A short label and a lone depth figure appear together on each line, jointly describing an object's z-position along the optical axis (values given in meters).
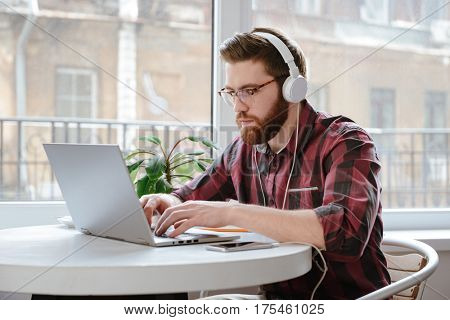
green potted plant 3.00
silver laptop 2.18
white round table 1.99
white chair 2.44
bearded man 2.30
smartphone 2.18
